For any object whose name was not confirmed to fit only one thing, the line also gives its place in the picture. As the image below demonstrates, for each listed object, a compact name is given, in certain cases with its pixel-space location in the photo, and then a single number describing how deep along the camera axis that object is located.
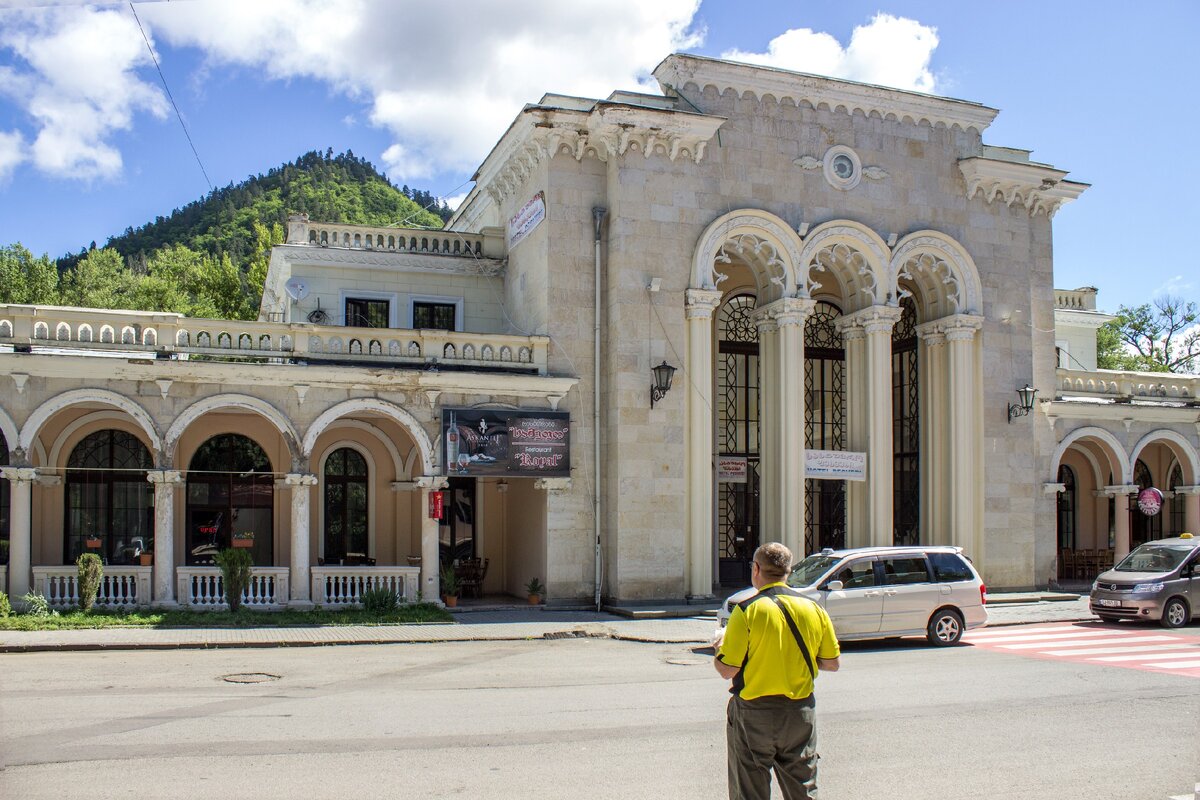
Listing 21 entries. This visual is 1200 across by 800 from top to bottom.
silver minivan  15.76
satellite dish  23.75
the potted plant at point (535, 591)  20.92
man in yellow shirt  5.77
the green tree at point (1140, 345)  51.97
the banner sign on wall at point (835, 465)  22.89
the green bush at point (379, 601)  19.28
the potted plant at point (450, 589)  20.72
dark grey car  18.86
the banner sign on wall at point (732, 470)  25.56
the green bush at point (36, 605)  17.45
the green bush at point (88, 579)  17.91
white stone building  19.48
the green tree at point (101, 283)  54.59
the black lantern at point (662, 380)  20.56
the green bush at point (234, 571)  18.53
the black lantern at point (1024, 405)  23.92
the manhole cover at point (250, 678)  12.56
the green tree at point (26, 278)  48.25
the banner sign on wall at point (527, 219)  21.62
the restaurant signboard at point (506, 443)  20.09
